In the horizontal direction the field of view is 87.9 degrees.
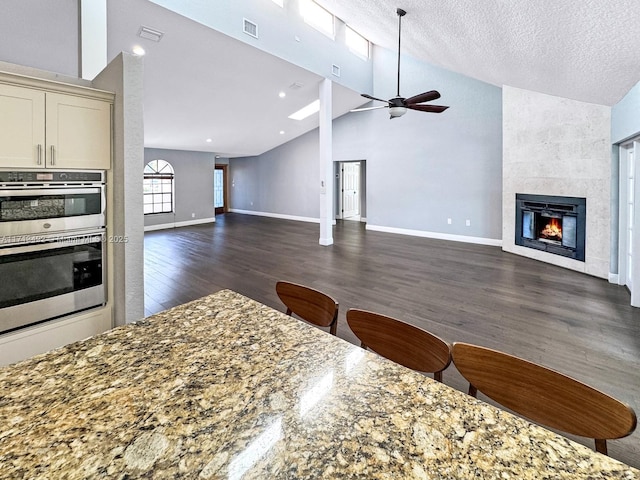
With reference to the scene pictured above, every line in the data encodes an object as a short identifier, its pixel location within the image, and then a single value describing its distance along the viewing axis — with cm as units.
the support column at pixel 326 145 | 696
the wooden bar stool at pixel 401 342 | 125
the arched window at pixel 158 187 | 951
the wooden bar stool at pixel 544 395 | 90
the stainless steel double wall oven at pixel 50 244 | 201
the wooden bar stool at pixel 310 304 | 159
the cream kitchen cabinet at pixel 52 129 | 196
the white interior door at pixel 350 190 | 1112
